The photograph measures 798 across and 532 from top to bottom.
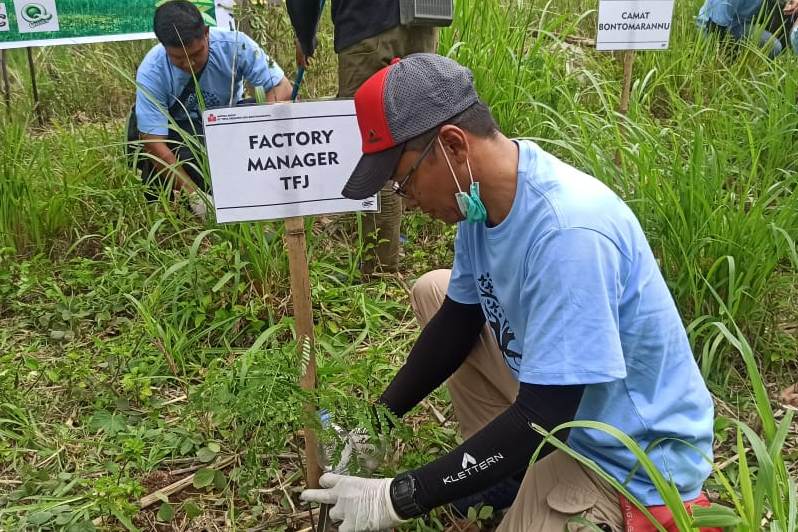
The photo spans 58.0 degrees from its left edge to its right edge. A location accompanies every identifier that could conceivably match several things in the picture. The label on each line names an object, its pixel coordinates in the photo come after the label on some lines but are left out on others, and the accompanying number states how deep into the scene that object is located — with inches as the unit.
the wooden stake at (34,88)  159.5
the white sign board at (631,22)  125.5
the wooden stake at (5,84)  157.0
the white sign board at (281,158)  55.7
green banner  154.7
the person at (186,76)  117.7
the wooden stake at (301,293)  60.7
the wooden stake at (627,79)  125.4
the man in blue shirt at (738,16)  171.9
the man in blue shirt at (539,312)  48.8
